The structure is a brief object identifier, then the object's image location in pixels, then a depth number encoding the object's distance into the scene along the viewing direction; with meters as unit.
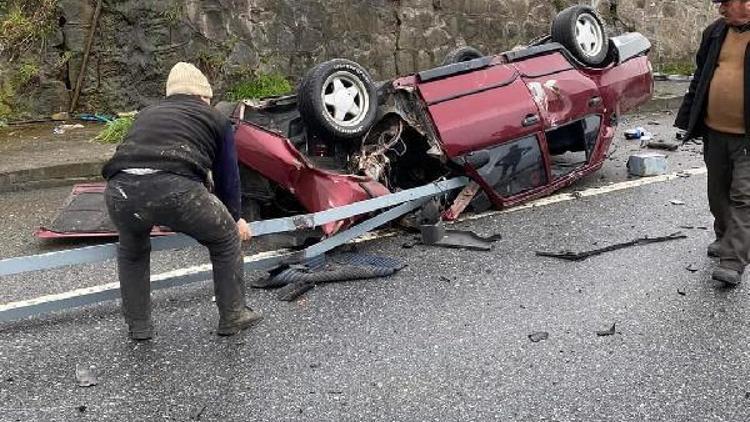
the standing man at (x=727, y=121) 4.45
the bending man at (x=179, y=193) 3.76
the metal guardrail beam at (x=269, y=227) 3.93
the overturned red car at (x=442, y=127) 5.24
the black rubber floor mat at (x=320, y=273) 4.66
